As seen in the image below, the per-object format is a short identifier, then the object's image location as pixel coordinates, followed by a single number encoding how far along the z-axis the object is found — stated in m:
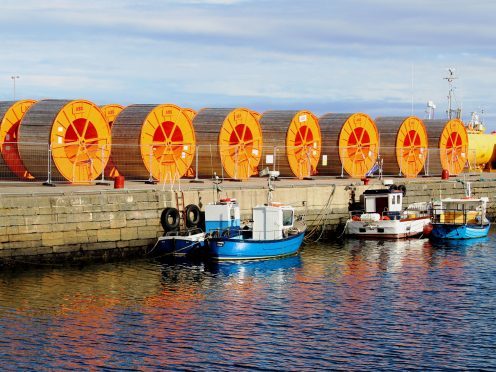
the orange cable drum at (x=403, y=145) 67.06
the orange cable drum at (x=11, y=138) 49.00
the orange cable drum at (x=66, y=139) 48.03
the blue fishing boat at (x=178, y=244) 42.09
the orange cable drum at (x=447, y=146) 71.12
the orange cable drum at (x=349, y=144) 63.56
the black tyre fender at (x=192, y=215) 44.75
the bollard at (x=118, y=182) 44.97
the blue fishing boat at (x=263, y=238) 41.59
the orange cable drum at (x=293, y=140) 60.19
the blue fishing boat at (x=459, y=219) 51.50
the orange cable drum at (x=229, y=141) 55.81
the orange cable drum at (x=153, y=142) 51.81
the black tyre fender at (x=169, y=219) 43.44
